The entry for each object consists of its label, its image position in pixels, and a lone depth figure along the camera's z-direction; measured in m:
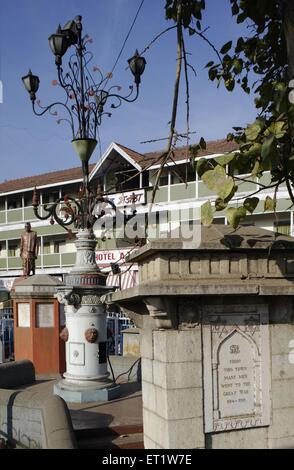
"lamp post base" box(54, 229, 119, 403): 8.88
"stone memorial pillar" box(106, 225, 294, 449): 4.66
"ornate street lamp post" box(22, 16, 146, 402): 8.86
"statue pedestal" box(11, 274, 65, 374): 12.49
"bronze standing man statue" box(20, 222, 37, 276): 16.05
